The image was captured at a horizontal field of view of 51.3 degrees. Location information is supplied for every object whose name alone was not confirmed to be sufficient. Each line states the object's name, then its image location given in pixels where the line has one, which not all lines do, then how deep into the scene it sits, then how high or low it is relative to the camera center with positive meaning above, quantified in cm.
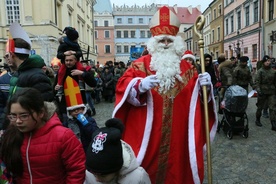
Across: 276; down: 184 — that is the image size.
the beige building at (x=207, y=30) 4384 +564
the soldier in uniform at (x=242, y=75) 711 -25
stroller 569 -88
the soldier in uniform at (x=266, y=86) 653 -50
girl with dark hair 185 -50
